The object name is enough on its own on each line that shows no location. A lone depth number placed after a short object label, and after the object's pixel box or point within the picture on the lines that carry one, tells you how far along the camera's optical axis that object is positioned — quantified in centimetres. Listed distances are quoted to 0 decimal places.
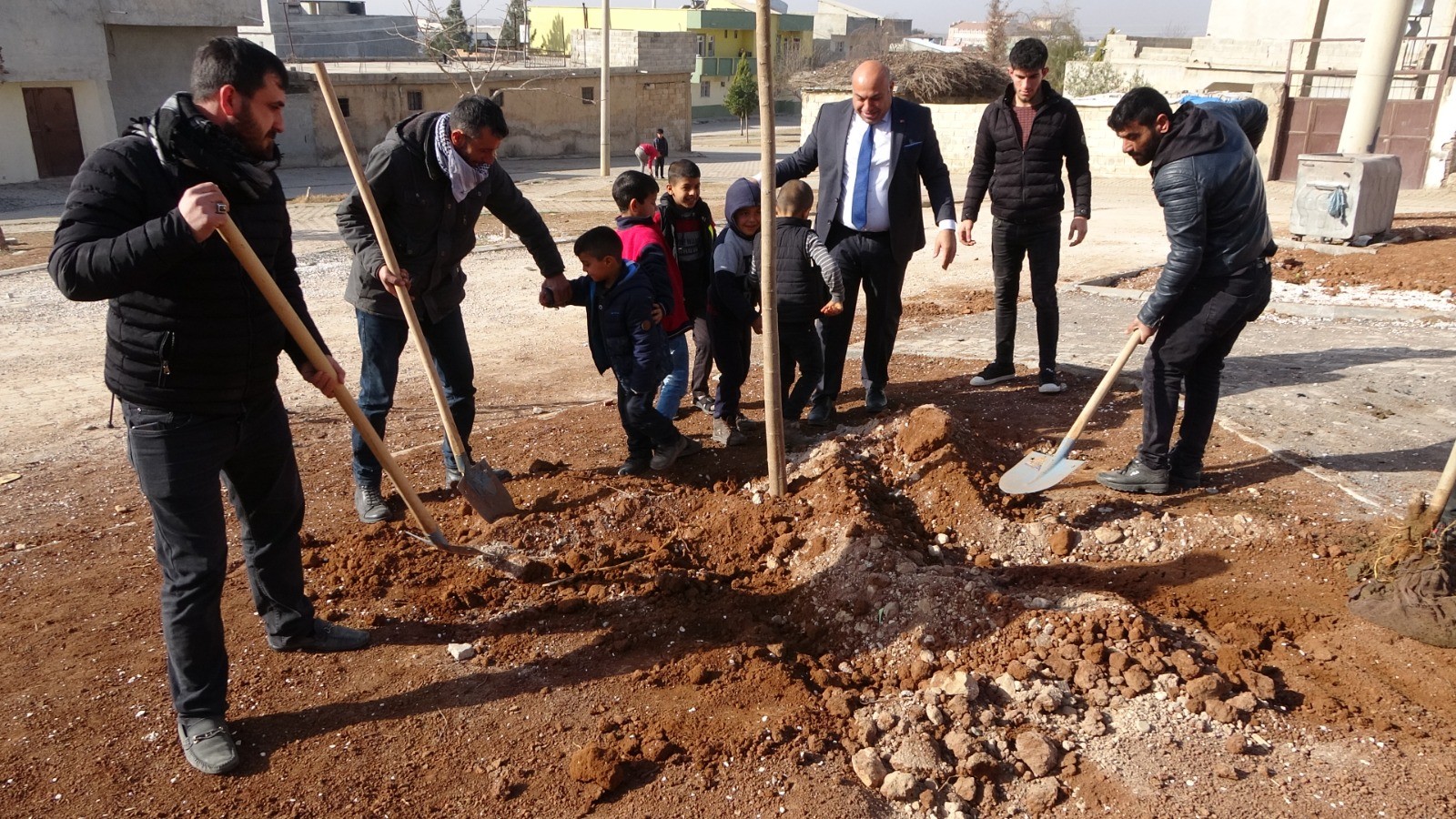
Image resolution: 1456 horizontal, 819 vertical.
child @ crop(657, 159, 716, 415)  520
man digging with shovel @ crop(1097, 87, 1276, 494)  396
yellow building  5441
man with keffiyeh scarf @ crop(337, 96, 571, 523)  403
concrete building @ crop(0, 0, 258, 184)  2203
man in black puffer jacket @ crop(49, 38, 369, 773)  254
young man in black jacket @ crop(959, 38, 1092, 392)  533
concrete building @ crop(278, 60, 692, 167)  2945
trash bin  1020
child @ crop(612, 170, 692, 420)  459
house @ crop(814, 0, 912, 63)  6209
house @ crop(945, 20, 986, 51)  9814
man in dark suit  495
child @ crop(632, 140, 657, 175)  1350
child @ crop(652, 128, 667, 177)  2731
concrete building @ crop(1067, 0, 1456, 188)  1839
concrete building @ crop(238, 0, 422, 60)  3553
